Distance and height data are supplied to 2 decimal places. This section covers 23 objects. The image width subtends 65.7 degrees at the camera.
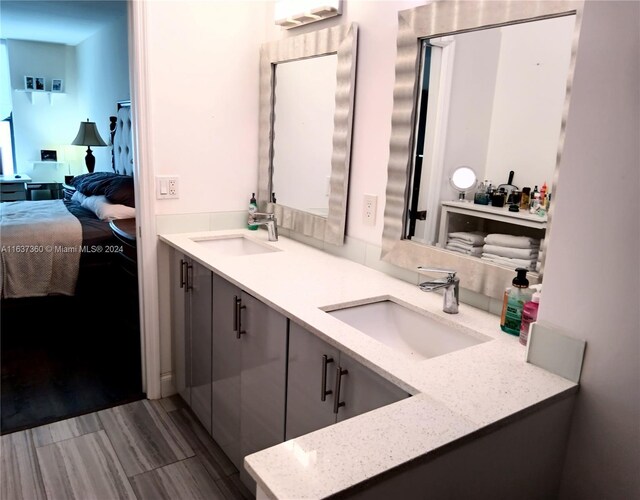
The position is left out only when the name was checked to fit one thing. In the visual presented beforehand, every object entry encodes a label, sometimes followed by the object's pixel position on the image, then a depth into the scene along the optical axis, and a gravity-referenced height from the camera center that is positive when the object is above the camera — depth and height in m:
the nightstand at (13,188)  6.09 -0.68
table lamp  6.01 +0.00
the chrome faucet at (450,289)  1.56 -0.41
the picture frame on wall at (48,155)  6.66 -0.27
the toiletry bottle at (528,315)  1.30 -0.40
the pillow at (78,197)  4.86 -0.60
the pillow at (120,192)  4.32 -0.47
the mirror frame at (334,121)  2.10 +0.12
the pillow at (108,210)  4.08 -0.60
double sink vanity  0.88 -0.53
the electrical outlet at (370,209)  2.06 -0.24
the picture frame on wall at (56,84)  6.59 +0.65
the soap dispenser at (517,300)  1.39 -0.39
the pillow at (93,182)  4.60 -0.44
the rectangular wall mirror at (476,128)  1.40 +0.09
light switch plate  2.40 -0.22
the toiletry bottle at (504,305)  1.42 -0.42
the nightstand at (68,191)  5.67 -0.64
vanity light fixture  2.12 +0.59
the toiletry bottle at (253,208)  2.67 -0.33
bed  3.51 -0.80
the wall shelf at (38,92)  6.47 +0.53
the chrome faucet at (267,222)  2.47 -0.38
